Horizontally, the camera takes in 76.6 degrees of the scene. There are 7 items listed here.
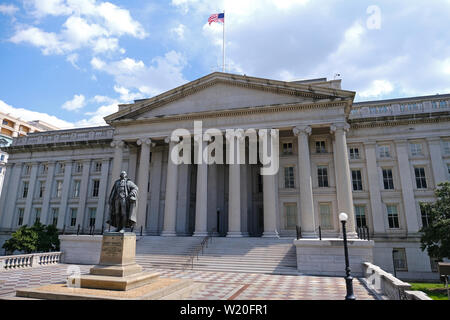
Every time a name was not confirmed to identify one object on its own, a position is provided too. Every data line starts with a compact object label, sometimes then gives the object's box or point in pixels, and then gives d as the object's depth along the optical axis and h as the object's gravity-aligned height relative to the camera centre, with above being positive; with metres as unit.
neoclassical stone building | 24.64 +6.44
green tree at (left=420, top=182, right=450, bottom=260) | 18.58 +0.35
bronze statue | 11.30 +0.92
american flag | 27.92 +20.18
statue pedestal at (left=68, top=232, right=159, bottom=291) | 9.45 -1.44
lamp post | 9.45 -1.79
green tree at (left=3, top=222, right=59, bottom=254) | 25.95 -1.11
